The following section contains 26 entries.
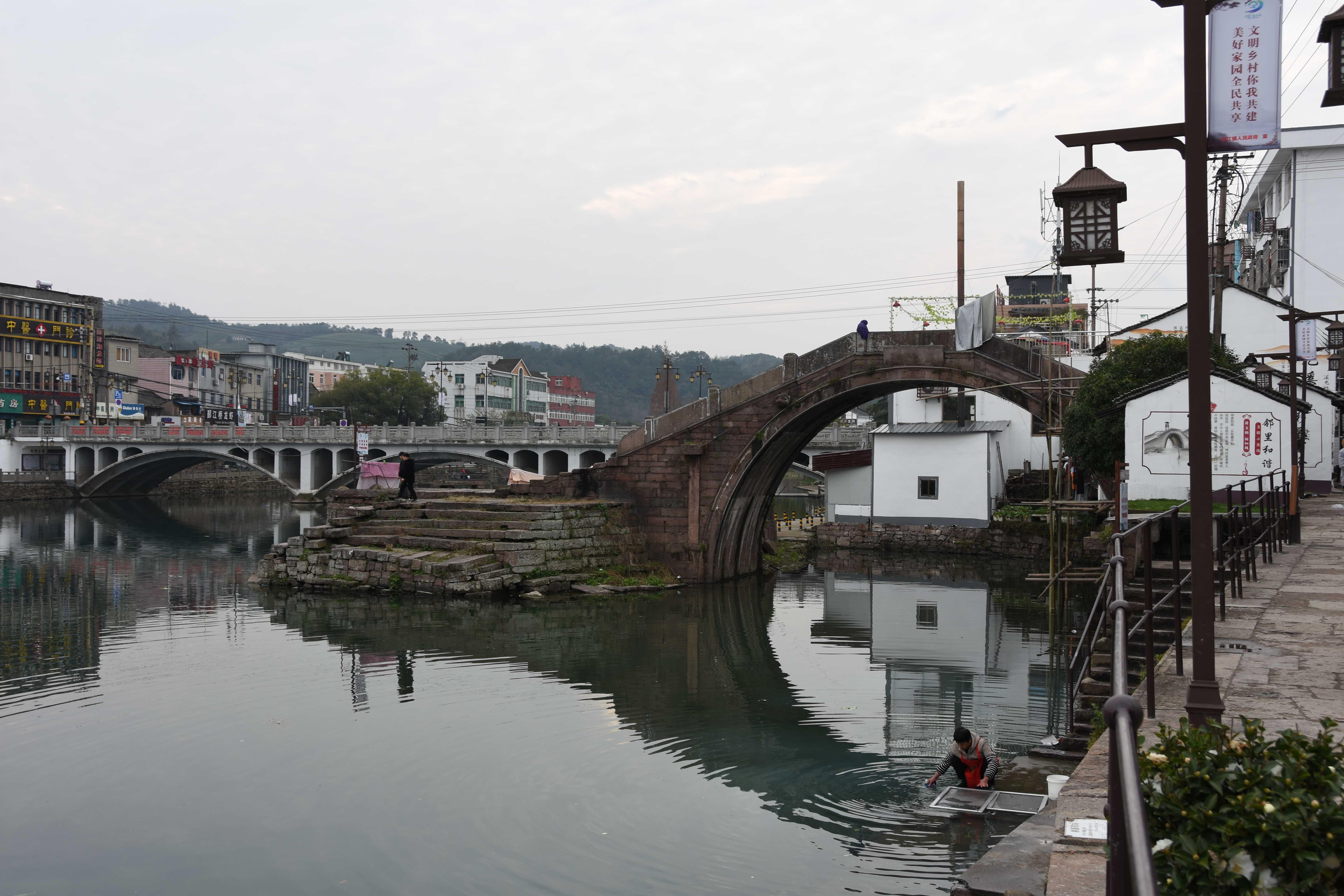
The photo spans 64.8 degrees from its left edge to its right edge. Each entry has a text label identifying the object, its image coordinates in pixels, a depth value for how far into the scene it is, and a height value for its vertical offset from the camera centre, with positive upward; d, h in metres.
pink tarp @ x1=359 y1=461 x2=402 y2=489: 34.22 -0.01
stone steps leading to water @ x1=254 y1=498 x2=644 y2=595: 24.34 -1.77
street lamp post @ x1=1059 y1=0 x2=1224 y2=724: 6.35 +0.62
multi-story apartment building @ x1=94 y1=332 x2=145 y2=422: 80.38 +7.37
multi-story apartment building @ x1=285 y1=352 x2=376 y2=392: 134.25 +13.85
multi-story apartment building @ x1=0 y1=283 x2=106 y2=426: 74.06 +8.93
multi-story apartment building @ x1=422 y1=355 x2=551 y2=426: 111.62 +9.52
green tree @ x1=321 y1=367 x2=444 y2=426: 86.94 +6.45
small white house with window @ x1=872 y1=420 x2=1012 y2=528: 34.16 +0.02
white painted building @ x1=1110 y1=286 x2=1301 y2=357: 33.81 +4.85
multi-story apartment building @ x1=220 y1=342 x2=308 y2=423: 108.94 +10.45
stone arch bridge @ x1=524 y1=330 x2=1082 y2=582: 25.45 +1.03
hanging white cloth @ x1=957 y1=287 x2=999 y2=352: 23.97 +3.47
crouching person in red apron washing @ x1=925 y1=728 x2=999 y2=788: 10.27 -2.81
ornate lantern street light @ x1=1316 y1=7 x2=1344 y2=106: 7.92 +3.14
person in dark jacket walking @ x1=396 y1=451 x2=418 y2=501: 28.45 -0.06
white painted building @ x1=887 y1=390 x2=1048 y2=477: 39.84 +2.27
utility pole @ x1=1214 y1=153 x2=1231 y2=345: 24.88 +5.50
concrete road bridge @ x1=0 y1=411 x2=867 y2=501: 53.72 +1.44
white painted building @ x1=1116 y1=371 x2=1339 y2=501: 17.55 +0.68
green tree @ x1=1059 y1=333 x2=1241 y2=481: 23.66 +1.94
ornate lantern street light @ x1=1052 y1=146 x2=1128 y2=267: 8.18 +2.04
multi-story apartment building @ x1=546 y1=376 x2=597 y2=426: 134.75 +9.35
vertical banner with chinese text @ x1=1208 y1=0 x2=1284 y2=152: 6.74 +2.53
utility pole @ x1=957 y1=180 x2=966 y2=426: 33.22 +7.26
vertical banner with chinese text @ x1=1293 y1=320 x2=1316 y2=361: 26.88 +3.43
